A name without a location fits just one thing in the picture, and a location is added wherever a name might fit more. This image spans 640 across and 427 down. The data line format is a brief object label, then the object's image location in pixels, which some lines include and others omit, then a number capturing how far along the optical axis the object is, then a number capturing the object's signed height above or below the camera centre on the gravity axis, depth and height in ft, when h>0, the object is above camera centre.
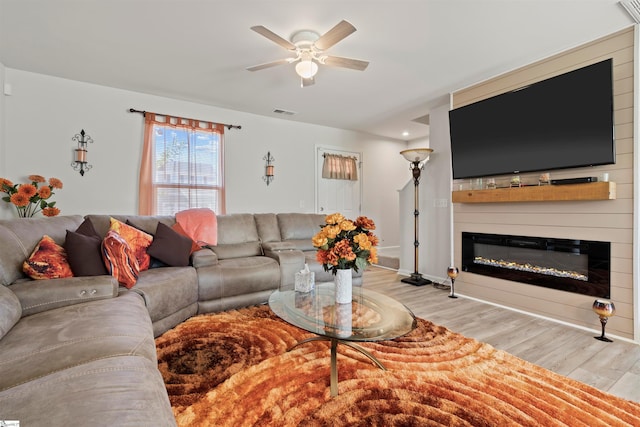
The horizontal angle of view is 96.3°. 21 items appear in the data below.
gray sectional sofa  2.66 -1.73
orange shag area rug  4.64 -3.26
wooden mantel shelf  7.94 +0.65
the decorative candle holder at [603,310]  7.58 -2.58
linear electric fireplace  8.38 -1.63
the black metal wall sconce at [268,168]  15.94 +2.54
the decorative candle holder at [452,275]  11.44 -2.46
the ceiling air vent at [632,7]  6.84 +5.05
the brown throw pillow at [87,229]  7.59 -0.41
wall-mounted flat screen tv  8.11 +2.86
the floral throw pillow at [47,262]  6.06 -1.06
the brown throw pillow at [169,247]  8.76 -1.05
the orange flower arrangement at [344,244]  5.90 -0.64
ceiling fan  7.28 +4.52
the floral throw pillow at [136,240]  8.41 -0.79
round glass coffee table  4.85 -2.00
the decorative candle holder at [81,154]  11.37 +2.41
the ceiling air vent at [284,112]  15.02 +5.45
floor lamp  13.35 +1.16
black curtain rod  12.44 +4.52
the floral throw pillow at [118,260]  6.77 -1.12
